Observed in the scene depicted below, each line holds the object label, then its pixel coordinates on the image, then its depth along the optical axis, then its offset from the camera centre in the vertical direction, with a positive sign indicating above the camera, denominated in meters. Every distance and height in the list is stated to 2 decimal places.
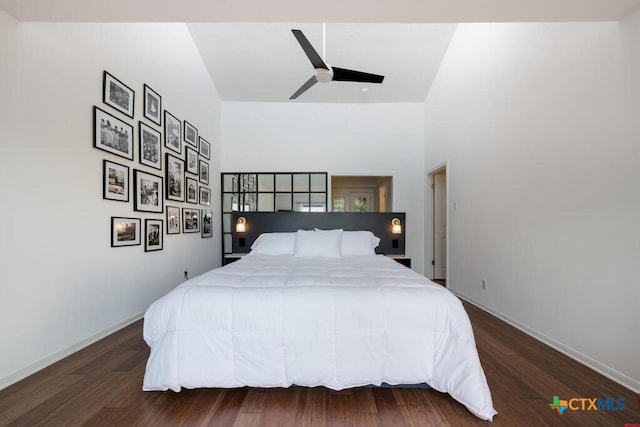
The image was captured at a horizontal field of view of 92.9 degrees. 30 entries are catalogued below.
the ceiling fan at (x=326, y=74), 2.51 +1.33
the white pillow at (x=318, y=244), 3.46 -0.33
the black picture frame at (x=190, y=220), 3.88 -0.06
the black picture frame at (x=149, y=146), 3.00 +0.72
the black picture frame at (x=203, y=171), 4.36 +0.66
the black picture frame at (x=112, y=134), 2.45 +0.70
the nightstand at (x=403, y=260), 4.30 -0.63
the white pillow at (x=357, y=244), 3.63 -0.34
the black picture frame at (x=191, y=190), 3.93 +0.34
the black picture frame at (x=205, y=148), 4.39 +1.00
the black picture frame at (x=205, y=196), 4.38 +0.30
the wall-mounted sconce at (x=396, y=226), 4.59 -0.15
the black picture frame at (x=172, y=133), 3.48 +0.99
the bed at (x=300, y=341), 1.67 -0.69
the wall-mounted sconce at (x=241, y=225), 4.62 -0.14
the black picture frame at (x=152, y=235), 3.09 -0.20
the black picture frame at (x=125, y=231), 2.64 -0.14
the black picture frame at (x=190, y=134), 3.94 +1.09
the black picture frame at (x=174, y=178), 3.48 +0.45
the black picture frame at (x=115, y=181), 2.54 +0.30
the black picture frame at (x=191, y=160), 3.95 +0.74
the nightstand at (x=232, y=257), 4.30 -0.58
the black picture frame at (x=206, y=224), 4.46 -0.12
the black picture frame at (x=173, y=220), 3.52 -0.05
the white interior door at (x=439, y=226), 5.15 -0.17
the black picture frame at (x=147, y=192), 2.92 +0.24
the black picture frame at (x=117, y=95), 2.55 +1.07
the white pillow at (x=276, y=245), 3.60 -0.35
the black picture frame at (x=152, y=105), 3.09 +1.17
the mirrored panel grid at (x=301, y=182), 5.11 +0.57
